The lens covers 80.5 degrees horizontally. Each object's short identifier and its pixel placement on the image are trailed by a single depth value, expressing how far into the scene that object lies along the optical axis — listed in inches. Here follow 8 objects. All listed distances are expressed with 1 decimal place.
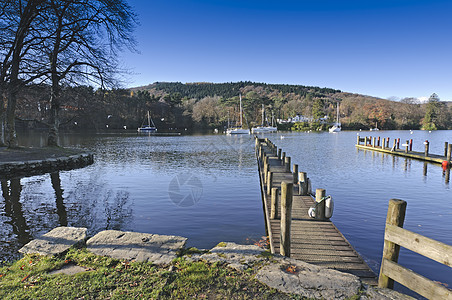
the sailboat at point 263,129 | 3438.7
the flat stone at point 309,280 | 152.9
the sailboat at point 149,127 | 3588.6
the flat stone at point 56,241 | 201.6
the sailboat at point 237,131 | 2979.8
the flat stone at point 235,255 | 185.0
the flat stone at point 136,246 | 192.4
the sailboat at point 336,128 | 3420.3
